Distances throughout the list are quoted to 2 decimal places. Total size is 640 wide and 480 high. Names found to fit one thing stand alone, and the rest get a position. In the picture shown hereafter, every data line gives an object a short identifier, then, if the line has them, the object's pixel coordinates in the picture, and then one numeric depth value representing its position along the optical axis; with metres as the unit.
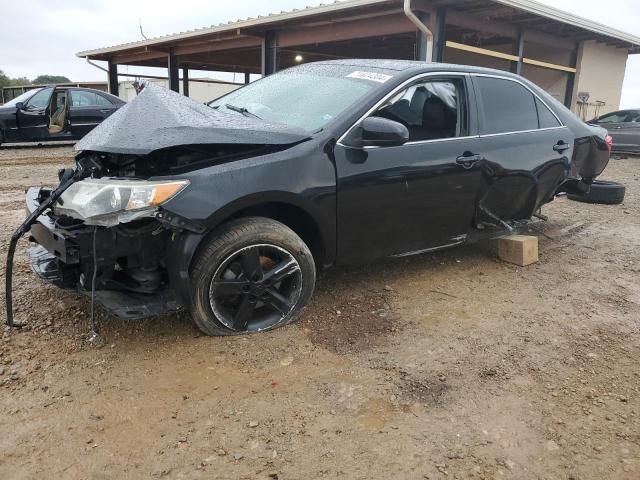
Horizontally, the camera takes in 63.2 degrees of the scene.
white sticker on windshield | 3.55
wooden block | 4.58
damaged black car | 2.71
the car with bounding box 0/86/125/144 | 11.34
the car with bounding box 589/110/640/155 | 13.73
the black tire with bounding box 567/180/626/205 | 6.97
